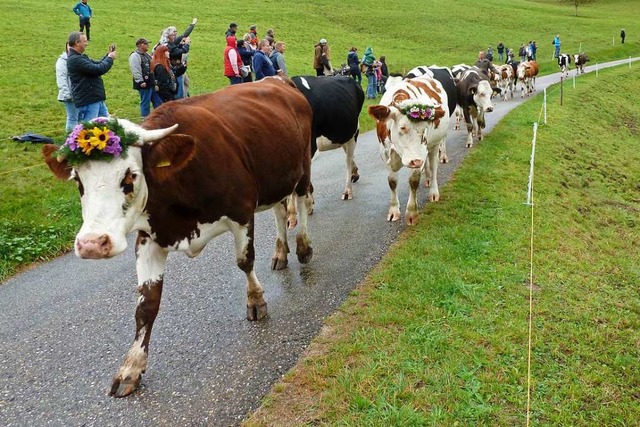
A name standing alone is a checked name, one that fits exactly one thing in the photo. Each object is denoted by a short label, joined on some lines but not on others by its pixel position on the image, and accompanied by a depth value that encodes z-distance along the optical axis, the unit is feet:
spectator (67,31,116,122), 28.14
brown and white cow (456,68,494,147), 42.39
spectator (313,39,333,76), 58.29
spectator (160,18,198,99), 38.58
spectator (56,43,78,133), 32.50
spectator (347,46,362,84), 69.51
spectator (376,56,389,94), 75.61
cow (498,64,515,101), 76.48
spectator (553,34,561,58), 127.34
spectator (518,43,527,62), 111.37
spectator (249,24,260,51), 53.21
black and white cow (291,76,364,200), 24.89
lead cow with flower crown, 11.11
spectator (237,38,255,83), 49.70
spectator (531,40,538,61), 111.45
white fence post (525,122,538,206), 27.89
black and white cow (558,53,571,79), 101.30
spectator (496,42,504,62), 125.59
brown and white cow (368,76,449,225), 23.29
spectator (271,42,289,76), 47.27
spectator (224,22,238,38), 46.45
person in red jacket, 45.93
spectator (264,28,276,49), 48.44
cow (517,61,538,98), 79.70
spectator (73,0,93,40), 80.94
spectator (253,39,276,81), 41.04
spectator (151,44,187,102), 35.55
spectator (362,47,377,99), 70.23
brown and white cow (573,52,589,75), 106.42
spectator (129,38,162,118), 36.70
